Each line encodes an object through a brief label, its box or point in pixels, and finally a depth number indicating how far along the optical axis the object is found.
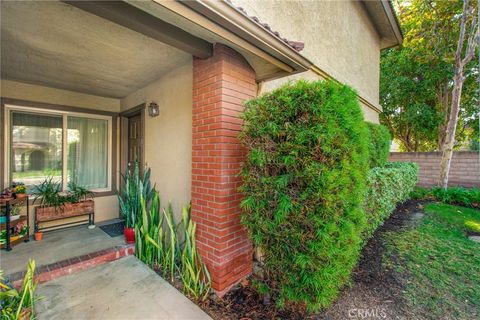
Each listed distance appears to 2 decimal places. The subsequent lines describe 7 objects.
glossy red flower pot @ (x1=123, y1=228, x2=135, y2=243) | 3.73
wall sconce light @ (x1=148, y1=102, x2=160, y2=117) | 4.05
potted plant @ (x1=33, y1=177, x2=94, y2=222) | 4.29
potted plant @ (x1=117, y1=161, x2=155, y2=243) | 3.73
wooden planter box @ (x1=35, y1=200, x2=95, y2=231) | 4.20
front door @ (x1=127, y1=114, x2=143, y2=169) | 4.98
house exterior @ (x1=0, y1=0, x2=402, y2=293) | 2.28
